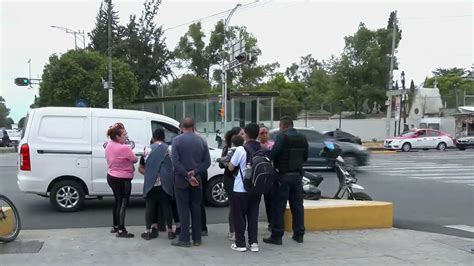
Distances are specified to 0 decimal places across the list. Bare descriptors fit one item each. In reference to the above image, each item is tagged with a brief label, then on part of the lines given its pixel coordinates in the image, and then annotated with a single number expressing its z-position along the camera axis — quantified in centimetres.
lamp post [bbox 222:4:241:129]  2874
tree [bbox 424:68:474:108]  8806
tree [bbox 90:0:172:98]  6006
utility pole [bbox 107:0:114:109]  3150
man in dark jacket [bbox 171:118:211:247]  714
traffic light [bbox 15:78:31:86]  3562
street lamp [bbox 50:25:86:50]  4836
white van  979
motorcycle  961
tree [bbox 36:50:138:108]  4262
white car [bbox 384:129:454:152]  3509
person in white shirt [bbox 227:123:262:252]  705
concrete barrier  849
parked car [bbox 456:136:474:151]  3622
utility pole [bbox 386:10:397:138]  3877
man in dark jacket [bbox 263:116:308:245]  753
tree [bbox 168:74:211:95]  5984
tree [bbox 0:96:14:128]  10981
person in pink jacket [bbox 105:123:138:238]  779
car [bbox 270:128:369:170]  1855
